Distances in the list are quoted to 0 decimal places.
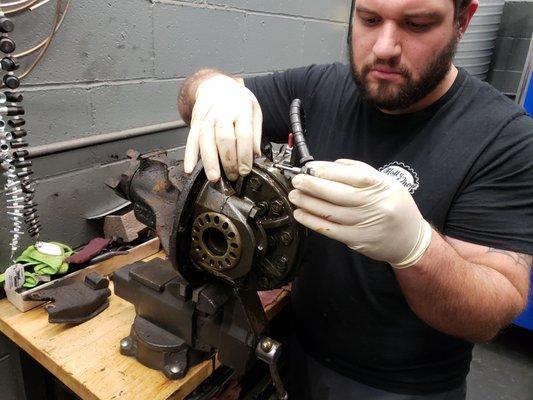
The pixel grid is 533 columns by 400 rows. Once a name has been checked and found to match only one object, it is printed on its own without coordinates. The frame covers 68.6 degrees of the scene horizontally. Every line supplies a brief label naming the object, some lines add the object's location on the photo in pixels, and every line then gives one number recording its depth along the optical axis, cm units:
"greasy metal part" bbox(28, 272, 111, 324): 89
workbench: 75
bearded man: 66
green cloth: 99
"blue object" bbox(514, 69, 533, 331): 177
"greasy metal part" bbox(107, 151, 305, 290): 65
